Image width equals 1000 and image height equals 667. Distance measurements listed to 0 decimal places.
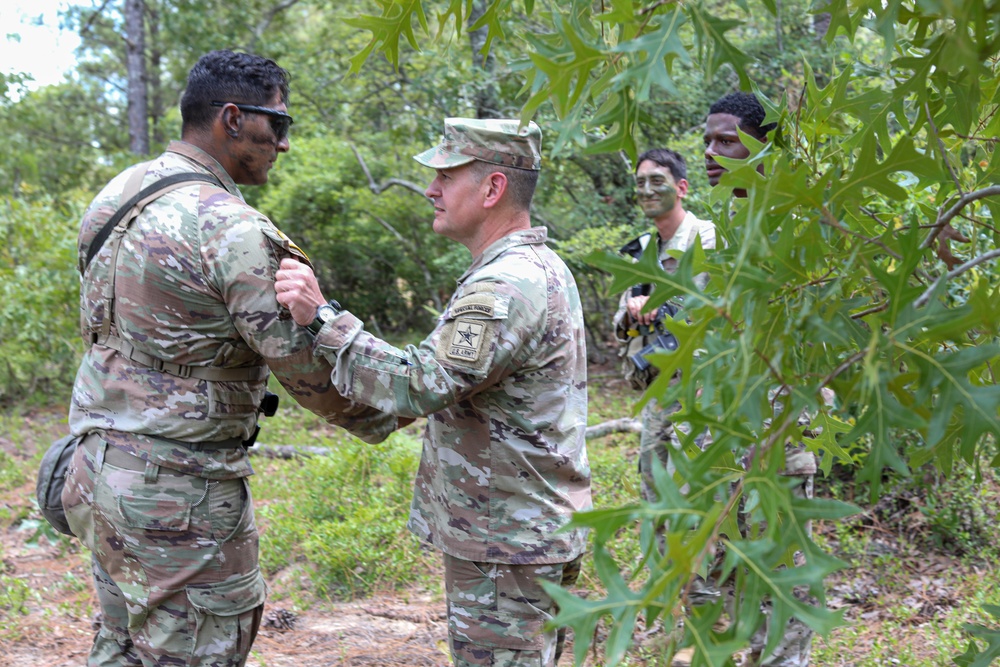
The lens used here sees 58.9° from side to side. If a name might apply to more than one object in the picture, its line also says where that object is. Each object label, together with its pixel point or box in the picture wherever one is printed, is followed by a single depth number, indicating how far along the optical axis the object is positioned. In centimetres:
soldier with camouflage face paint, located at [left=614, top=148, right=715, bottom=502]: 432
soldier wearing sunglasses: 247
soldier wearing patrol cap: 236
